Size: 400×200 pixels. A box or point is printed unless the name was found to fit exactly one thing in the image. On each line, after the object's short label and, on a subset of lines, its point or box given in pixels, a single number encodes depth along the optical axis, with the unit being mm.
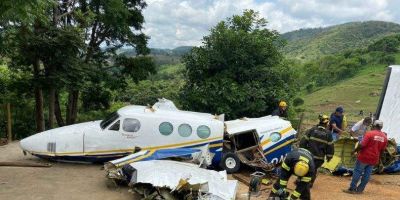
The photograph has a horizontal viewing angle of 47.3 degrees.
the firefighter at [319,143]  10969
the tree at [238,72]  20469
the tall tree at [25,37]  9383
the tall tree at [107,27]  22875
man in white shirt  15391
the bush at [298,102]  54347
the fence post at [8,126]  18044
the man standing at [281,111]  16109
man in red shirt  11648
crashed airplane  13180
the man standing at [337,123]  15234
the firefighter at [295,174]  8327
